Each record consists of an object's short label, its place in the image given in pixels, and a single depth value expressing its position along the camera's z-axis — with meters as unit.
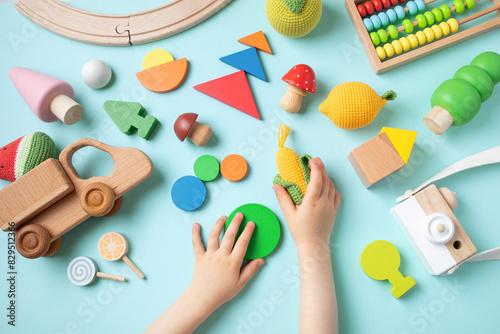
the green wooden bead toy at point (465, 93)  0.78
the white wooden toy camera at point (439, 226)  0.76
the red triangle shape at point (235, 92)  0.88
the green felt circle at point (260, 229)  0.82
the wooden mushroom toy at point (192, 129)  0.82
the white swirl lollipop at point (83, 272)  0.85
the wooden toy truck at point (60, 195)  0.79
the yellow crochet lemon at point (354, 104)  0.79
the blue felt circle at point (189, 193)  0.85
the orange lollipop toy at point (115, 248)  0.85
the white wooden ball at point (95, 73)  0.88
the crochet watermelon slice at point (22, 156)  0.82
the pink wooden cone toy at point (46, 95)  0.84
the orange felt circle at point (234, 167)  0.86
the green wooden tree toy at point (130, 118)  0.87
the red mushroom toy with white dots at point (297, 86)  0.82
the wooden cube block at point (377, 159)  0.79
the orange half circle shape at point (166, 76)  0.89
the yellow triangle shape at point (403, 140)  0.82
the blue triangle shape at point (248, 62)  0.88
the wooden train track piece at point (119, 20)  0.90
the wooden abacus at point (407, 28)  0.86
